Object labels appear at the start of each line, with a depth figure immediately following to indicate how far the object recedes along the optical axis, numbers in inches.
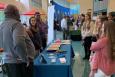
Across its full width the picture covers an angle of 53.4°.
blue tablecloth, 65.0
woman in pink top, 54.1
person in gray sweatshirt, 55.4
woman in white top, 126.4
